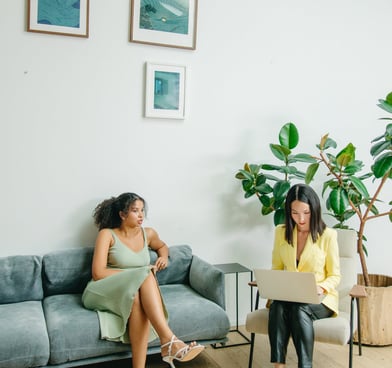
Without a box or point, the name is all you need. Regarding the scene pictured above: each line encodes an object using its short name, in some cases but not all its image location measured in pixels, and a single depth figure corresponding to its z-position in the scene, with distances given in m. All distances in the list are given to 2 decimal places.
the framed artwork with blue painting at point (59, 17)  3.05
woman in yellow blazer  2.56
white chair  2.58
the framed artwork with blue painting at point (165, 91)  3.34
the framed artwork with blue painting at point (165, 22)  3.29
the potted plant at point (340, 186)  3.21
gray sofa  2.42
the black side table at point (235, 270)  3.23
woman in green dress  2.57
